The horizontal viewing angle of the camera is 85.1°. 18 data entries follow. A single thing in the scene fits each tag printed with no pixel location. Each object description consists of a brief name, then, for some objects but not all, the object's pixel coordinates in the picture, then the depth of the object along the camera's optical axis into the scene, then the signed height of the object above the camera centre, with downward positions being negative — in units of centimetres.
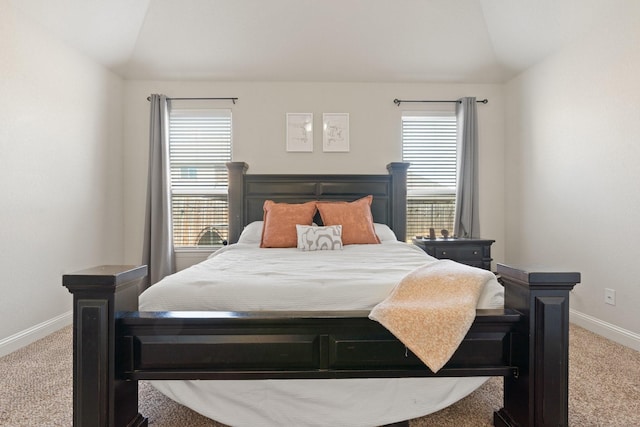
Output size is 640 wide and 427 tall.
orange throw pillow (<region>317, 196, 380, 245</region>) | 302 -8
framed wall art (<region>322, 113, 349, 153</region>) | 390 +89
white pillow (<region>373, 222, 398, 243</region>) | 322 -21
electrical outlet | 264 -65
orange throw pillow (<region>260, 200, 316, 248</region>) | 296 -10
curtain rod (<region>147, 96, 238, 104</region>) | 387 +124
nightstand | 338 -38
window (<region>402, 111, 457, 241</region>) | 402 +43
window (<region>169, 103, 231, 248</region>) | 396 +35
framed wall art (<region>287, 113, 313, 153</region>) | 388 +91
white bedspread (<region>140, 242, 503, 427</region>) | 143 -74
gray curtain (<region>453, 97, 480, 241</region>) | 381 +42
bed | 123 -51
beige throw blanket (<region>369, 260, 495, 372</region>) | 122 -37
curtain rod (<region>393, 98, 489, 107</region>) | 391 +124
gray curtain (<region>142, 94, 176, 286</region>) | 368 +8
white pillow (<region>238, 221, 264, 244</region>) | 322 -22
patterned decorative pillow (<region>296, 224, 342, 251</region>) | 274 -22
